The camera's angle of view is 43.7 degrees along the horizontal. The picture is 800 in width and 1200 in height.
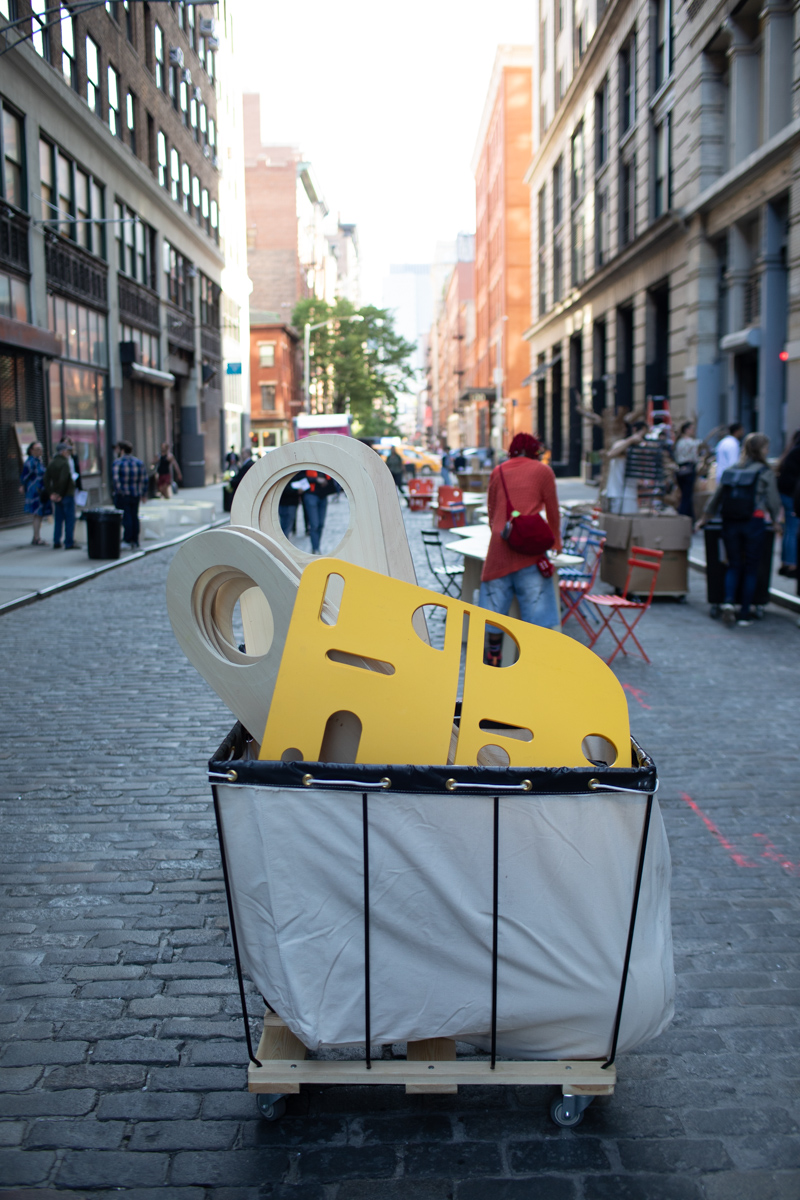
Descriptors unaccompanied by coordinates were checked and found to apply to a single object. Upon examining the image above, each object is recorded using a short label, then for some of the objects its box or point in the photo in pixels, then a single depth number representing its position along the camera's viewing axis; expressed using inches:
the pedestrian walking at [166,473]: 1178.0
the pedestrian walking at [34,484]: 733.3
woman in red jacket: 302.0
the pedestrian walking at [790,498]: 499.8
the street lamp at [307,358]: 2498.0
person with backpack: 421.4
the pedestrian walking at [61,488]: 688.4
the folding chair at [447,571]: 461.0
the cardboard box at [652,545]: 483.2
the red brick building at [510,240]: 2591.0
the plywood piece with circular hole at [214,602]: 111.7
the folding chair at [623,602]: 356.2
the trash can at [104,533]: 666.2
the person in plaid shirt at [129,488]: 706.2
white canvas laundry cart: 98.8
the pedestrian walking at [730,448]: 655.1
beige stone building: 788.0
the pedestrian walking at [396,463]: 1516.4
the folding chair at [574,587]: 388.9
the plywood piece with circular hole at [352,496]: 143.3
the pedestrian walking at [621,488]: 589.6
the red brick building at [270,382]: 2974.9
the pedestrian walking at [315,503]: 695.7
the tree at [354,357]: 3014.3
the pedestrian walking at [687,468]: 730.8
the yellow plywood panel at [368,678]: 102.8
